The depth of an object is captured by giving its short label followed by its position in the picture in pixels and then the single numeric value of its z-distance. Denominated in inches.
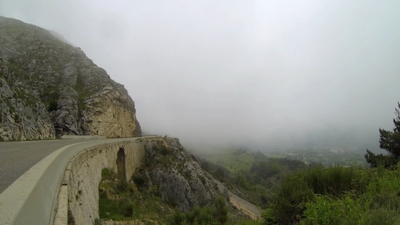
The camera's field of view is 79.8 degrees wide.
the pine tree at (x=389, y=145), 705.5
